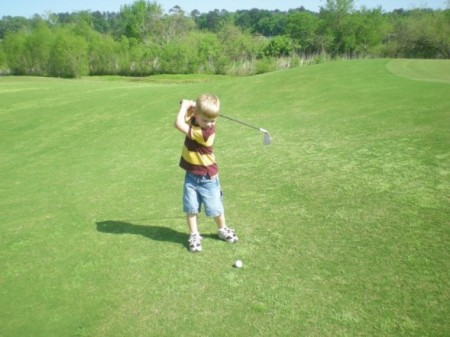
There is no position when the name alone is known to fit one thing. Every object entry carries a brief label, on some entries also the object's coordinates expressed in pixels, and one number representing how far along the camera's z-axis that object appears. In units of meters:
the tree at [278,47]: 71.62
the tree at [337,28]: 75.56
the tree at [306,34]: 77.50
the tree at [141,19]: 97.56
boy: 5.00
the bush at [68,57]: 65.81
